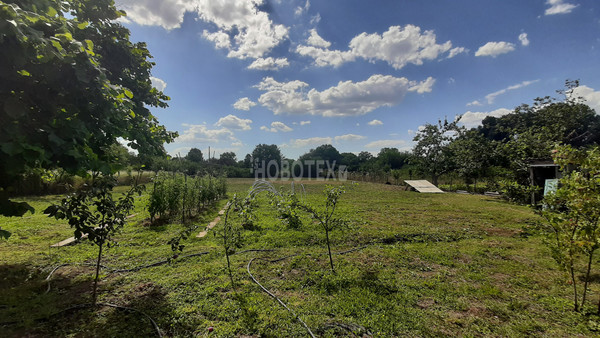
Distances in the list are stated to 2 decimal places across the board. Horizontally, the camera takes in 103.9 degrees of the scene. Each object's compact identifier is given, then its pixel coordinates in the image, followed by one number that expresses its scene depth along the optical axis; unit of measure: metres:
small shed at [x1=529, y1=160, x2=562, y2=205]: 9.57
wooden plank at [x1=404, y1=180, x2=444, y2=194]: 17.30
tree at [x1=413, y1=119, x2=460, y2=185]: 19.89
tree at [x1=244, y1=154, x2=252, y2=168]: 56.37
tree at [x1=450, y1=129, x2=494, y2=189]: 14.96
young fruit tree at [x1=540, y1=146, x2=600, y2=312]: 2.56
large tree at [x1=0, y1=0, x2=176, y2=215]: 1.79
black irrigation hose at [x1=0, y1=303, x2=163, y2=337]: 2.49
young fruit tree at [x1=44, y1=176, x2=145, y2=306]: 2.46
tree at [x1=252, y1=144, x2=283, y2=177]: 57.50
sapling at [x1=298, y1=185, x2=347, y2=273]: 4.08
